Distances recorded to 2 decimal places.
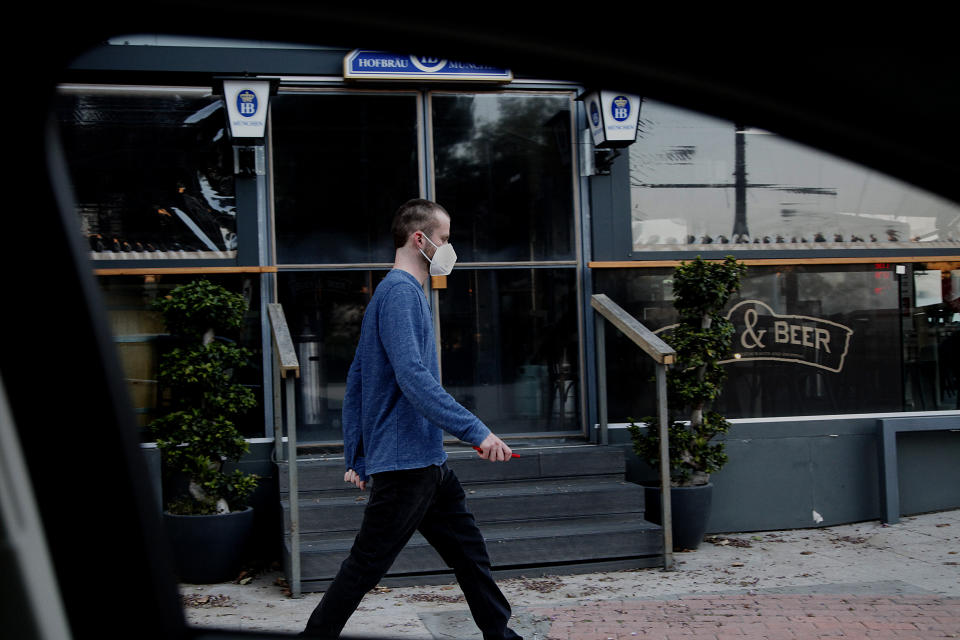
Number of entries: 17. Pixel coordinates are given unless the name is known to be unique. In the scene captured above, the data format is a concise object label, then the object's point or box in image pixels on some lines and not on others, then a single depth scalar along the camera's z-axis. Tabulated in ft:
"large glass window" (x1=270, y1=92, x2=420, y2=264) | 23.68
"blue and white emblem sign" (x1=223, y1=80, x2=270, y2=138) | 22.00
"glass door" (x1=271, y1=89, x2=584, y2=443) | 23.81
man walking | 12.01
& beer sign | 25.25
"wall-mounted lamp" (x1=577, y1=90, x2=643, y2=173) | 23.35
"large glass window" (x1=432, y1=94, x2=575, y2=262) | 24.67
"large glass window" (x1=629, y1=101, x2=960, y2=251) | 25.18
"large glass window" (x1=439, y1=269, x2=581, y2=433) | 24.76
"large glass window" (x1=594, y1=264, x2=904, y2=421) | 24.67
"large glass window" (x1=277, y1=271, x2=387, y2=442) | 23.72
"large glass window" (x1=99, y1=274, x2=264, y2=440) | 22.21
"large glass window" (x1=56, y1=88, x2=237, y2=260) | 22.63
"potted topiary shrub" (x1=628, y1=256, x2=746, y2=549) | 21.95
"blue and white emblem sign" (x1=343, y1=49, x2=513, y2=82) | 23.40
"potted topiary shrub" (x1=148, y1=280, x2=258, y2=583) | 19.36
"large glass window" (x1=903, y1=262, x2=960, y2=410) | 26.16
